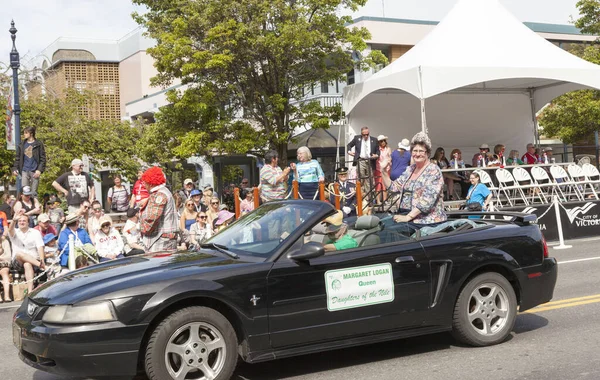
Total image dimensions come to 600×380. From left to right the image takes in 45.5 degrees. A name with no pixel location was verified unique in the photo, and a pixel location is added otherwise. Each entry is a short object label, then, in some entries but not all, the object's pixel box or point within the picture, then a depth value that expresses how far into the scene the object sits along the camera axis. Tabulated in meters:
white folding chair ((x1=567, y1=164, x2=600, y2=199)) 17.38
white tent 16.09
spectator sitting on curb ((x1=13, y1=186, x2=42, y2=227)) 13.51
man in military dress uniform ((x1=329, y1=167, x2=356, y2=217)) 14.43
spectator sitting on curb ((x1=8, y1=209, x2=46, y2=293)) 11.04
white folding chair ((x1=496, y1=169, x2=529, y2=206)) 16.28
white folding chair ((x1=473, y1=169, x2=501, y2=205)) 16.55
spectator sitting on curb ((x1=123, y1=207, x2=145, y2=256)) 11.04
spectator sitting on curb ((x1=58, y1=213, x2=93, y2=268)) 11.44
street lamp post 19.51
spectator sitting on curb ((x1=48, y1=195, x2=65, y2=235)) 14.20
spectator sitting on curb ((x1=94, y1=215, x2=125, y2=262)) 11.71
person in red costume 7.80
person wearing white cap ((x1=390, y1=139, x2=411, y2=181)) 15.17
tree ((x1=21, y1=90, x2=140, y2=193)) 32.06
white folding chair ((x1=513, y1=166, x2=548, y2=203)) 16.66
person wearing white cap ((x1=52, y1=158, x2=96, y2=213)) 13.84
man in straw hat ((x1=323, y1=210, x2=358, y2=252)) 5.68
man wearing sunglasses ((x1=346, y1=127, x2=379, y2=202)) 15.32
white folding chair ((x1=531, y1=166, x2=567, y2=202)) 17.05
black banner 15.37
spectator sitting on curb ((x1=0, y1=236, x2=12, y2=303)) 10.89
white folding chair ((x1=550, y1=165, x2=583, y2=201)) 17.16
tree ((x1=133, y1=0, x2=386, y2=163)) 22.30
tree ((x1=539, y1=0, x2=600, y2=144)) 32.72
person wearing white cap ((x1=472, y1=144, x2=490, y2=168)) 18.55
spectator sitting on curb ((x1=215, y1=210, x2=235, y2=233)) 13.29
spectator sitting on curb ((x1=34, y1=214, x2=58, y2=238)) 11.96
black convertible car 4.80
